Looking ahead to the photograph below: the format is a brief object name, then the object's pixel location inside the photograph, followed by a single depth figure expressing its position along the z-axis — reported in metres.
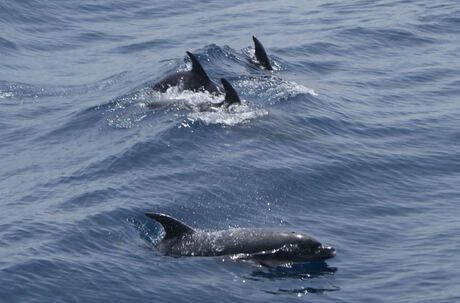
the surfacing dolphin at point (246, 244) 18.22
